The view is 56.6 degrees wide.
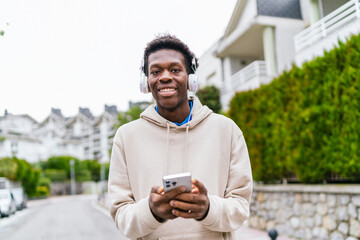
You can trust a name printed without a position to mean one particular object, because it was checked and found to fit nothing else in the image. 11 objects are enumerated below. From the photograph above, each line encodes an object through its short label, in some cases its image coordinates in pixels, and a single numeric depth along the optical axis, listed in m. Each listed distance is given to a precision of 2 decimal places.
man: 1.62
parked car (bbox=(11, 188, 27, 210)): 22.77
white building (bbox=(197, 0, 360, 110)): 14.94
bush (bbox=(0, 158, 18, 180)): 27.95
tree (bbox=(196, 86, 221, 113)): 17.80
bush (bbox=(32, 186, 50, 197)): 38.44
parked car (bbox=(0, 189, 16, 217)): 17.31
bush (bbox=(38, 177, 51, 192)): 42.53
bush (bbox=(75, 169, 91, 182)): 51.75
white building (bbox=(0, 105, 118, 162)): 47.53
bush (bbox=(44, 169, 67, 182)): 48.06
